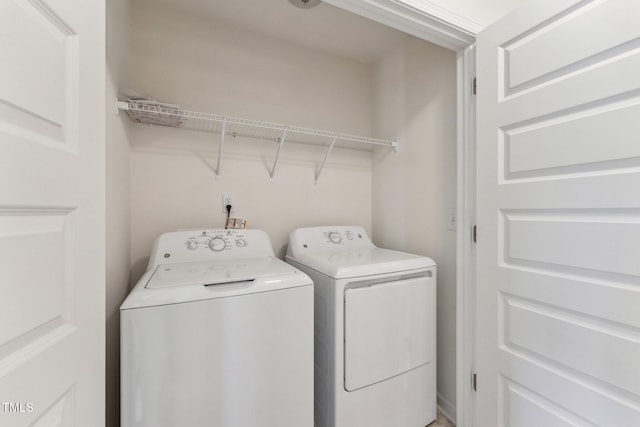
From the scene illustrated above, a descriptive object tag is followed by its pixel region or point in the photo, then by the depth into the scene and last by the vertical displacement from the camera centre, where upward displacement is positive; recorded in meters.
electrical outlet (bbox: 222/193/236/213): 1.82 +0.09
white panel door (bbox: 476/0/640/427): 0.87 -0.02
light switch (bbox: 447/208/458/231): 1.58 -0.05
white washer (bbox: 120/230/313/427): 0.93 -0.52
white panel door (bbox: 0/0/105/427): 0.46 +0.00
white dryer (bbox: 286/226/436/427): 1.29 -0.67
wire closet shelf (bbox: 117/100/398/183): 1.33 +0.55
